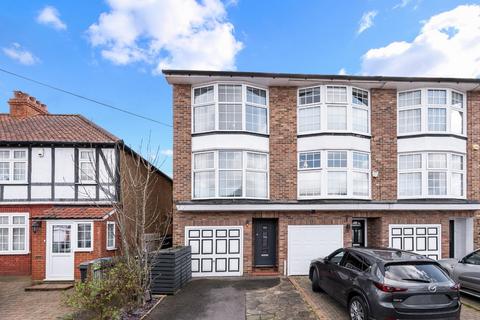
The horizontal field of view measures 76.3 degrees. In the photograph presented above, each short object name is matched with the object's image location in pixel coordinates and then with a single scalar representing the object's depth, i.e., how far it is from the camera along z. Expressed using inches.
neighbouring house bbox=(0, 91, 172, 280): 426.3
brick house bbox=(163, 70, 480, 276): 444.5
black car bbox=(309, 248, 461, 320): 220.1
